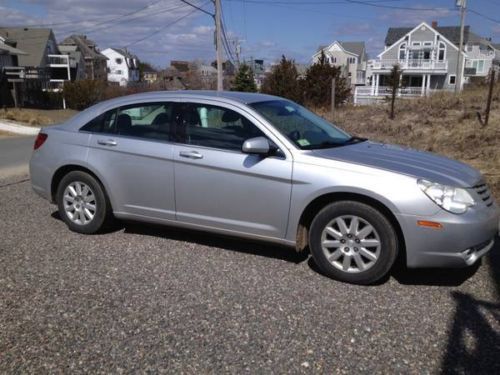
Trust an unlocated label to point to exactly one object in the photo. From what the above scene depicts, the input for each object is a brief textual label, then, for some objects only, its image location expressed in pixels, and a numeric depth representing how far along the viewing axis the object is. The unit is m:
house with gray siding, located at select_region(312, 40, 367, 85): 83.06
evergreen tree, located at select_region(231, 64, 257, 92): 35.01
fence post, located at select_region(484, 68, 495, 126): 11.76
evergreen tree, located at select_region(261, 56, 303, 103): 24.34
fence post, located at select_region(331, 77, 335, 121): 15.99
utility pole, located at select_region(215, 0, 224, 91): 24.67
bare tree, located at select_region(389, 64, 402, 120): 14.36
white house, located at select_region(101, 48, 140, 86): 103.75
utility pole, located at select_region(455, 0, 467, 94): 36.88
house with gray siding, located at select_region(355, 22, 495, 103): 59.81
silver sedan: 4.00
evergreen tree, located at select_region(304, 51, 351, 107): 23.06
